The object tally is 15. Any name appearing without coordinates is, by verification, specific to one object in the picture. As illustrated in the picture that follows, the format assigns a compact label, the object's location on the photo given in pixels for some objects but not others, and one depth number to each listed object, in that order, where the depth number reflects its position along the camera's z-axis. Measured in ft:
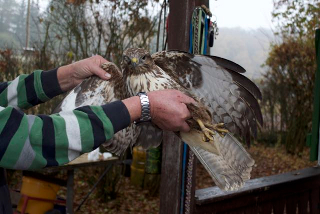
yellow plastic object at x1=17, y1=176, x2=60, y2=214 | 14.96
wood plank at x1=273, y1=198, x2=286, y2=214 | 11.25
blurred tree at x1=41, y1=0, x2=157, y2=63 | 19.67
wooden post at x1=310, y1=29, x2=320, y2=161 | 12.63
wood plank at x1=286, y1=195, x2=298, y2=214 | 11.87
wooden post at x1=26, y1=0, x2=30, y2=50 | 22.33
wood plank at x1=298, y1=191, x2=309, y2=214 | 12.50
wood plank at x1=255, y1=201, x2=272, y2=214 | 10.67
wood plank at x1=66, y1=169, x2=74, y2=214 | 14.71
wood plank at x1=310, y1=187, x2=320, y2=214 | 12.97
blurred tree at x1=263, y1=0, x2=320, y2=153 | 29.71
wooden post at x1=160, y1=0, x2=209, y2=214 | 8.38
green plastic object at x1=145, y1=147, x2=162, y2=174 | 12.57
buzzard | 7.25
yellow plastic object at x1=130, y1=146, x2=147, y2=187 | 21.45
